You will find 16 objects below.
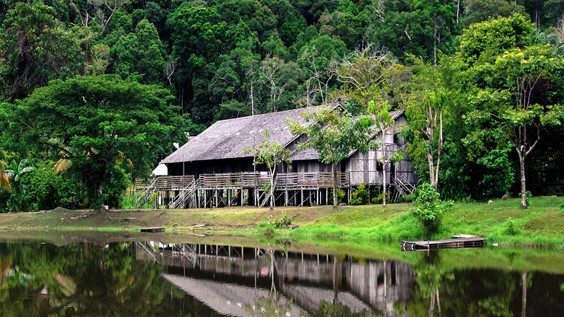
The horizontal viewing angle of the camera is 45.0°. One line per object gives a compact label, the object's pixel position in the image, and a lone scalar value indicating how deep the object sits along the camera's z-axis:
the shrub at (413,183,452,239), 34.94
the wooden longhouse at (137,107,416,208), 51.25
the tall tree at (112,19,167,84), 88.69
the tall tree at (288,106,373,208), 44.34
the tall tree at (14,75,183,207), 51.47
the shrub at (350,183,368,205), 49.09
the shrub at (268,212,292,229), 43.66
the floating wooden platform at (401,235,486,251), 32.84
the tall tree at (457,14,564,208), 36.91
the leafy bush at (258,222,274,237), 42.59
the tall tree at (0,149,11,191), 46.50
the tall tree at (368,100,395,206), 43.94
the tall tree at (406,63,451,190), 41.66
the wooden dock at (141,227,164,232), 49.81
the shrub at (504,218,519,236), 33.72
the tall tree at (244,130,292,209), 48.09
